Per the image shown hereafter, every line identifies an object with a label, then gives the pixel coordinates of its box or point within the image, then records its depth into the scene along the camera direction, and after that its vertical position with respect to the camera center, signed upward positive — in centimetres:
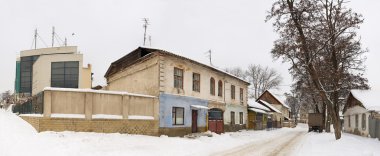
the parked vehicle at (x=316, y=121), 4641 -237
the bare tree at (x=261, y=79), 8425 +548
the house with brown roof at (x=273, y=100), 7219 +53
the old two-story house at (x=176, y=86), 2317 +114
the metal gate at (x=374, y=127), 2600 -178
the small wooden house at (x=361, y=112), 2837 -75
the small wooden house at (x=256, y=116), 4247 -171
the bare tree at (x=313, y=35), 2300 +467
